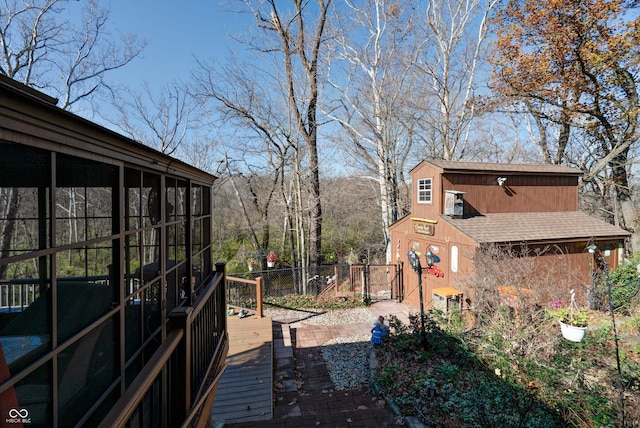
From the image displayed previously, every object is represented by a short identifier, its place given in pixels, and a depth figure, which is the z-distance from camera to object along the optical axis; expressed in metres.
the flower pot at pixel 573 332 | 5.24
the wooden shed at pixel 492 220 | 9.86
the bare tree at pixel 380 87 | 14.36
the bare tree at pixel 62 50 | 10.13
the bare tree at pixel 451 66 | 14.38
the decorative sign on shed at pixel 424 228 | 11.05
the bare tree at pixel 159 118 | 15.13
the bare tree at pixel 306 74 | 13.77
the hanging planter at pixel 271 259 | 14.00
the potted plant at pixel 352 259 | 15.91
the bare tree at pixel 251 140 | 14.77
